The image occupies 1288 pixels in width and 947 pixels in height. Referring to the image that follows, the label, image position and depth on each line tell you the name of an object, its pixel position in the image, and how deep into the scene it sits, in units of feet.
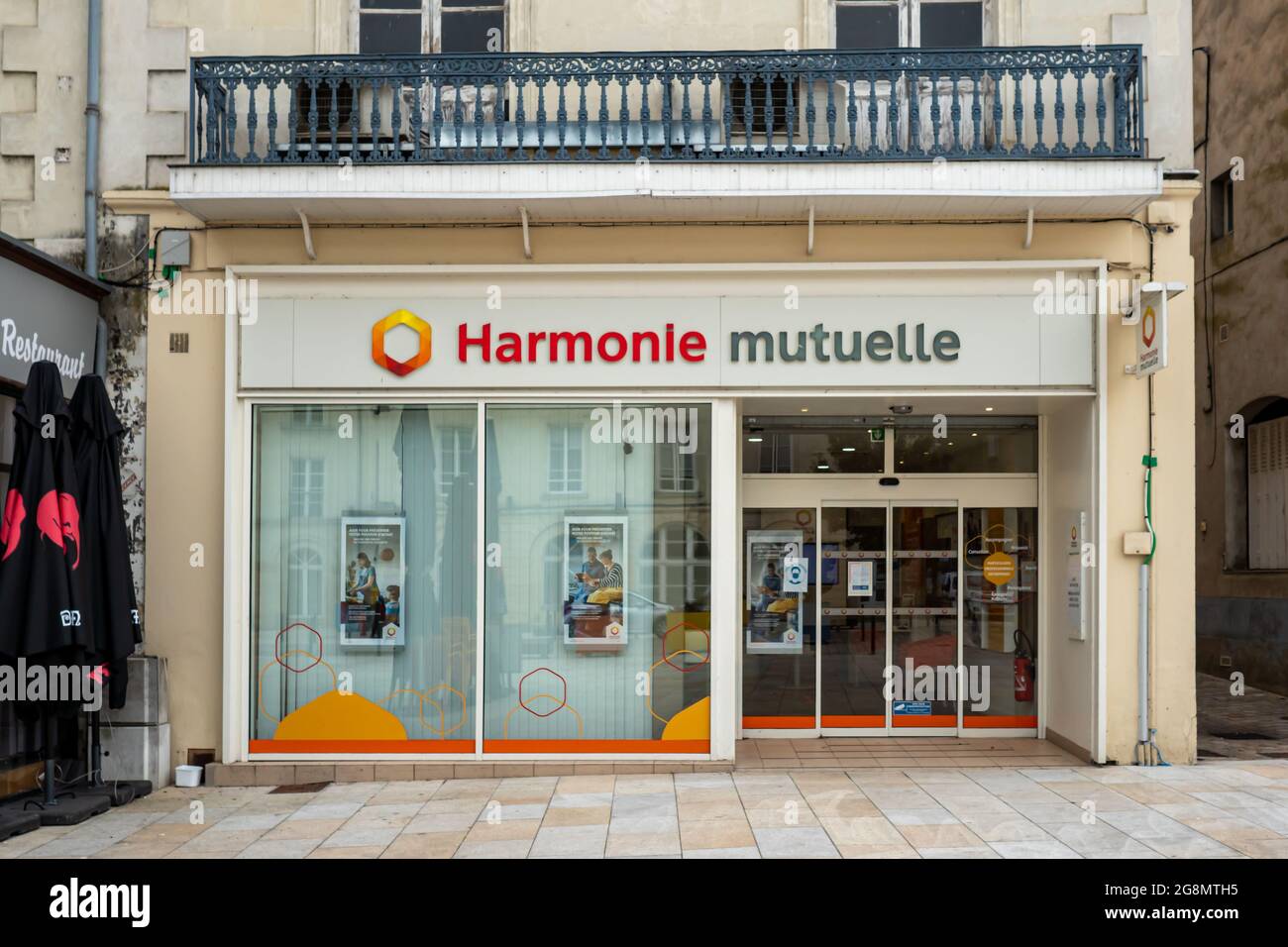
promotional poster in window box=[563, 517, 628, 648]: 29.17
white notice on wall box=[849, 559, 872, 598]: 32.83
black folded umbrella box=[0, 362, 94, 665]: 23.31
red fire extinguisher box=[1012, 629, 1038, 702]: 32.27
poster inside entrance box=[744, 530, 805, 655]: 32.71
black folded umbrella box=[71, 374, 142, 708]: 24.88
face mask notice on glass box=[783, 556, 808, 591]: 32.81
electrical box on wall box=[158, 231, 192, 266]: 28.91
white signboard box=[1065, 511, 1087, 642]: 29.27
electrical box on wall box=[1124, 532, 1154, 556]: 28.32
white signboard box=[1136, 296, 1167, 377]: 26.27
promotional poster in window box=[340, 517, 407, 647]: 29.07
